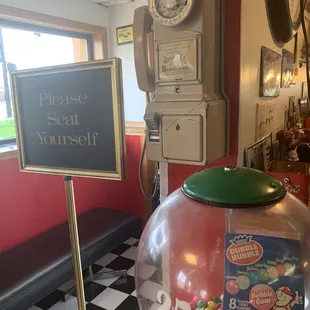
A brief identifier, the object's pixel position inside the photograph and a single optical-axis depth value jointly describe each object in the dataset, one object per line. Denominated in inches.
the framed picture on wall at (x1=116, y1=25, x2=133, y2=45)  122.2
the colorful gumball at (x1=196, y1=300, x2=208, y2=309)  32.1
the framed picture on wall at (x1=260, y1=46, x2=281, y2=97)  50.4
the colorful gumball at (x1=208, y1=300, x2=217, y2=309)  31.9
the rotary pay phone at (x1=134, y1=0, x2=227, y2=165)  38.2
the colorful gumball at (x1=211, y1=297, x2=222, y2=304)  32.4
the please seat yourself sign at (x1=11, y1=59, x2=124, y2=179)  35.2
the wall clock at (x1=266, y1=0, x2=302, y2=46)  49.8
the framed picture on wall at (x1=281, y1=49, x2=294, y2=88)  64.7
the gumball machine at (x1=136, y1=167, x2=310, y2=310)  26.9
